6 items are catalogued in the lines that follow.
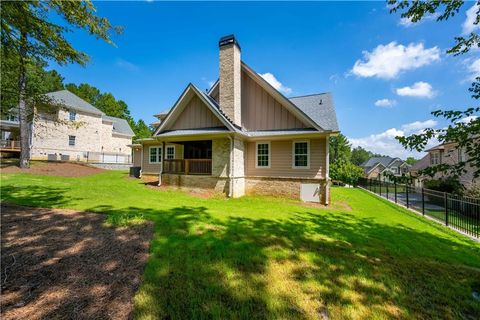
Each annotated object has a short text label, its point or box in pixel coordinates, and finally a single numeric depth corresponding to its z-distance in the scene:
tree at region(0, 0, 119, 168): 5.01
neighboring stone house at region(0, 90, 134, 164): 25.31
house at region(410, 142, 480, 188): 20.56
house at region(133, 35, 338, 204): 11.82
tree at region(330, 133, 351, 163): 46.50
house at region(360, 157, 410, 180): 47.69
